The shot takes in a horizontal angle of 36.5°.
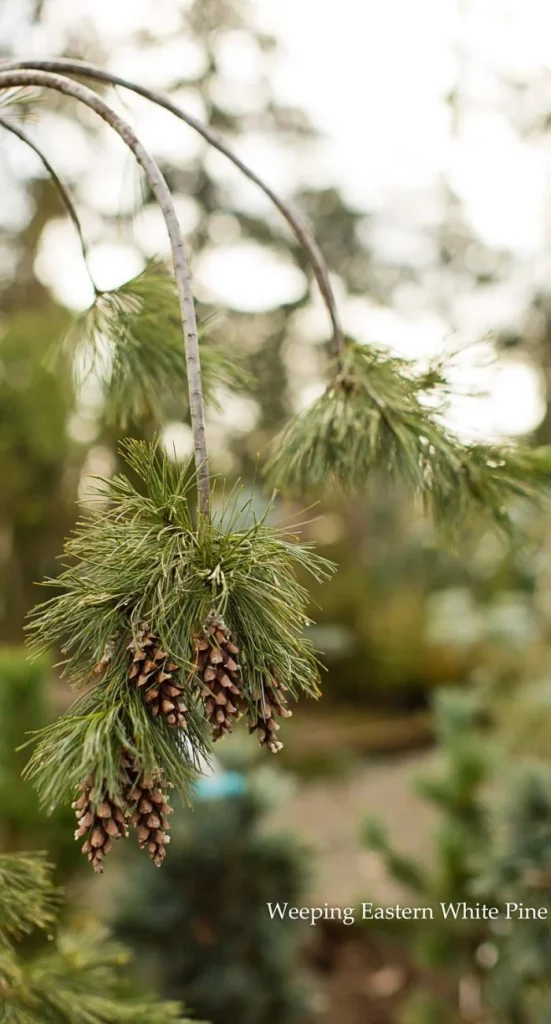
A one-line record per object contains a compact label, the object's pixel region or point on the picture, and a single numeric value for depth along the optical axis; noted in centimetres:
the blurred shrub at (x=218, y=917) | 245
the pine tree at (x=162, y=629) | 59
